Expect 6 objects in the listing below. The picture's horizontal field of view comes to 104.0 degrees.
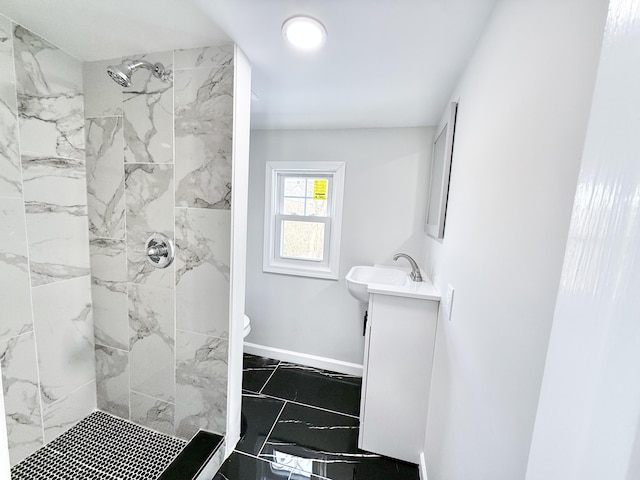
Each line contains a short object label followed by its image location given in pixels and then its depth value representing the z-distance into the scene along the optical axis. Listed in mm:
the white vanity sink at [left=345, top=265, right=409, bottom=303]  2008
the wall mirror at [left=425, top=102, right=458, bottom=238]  1395
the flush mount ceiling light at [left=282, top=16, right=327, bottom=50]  1021
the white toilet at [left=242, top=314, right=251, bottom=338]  1935
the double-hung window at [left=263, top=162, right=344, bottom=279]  2348
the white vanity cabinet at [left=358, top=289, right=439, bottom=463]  1421
